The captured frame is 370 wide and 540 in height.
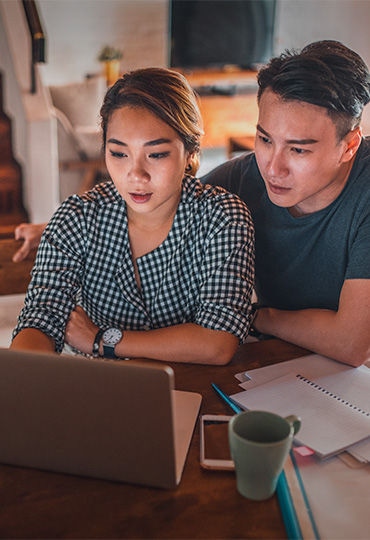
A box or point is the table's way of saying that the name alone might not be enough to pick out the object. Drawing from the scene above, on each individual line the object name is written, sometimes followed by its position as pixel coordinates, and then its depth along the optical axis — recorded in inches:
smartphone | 38.8
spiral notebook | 41.1
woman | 54.3
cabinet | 241.0
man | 54.7
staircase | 179.6
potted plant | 232.5
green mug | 33.9
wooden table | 34.2
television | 239.6
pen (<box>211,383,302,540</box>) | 33.7
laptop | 33.2
